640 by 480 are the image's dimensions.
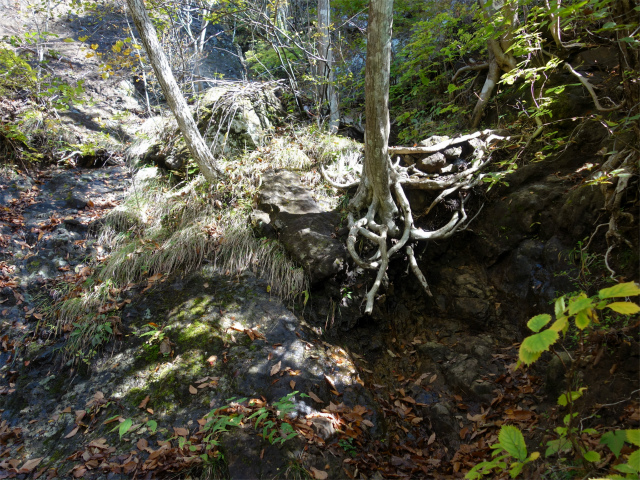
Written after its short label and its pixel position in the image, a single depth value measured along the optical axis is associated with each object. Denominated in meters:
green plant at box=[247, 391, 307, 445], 2.79
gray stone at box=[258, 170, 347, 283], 4.47
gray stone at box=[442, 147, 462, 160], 4.72
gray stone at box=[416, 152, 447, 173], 4.67
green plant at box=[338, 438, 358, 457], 2.92
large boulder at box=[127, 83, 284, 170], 6.73
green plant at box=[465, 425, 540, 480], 1.53
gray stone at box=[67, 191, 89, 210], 6.52
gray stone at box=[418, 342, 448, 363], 3.90
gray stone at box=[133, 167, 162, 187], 6.77
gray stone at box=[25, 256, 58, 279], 5.23
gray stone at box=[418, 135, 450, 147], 4.86
